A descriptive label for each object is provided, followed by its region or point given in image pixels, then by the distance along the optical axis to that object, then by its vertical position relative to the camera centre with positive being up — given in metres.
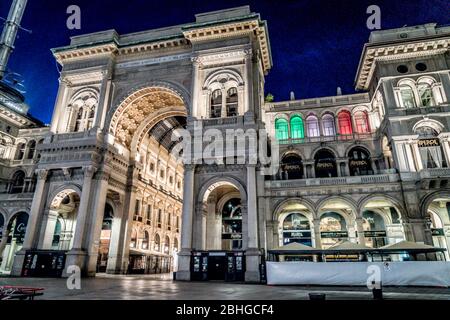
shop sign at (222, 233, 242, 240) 26.76 +2.32
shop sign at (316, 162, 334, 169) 32.26 +10.39
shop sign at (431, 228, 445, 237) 25.55 +2.54
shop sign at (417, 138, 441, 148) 25.77 +10.18
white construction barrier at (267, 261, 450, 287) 15.86 -0.59
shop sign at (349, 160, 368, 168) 31.60 +10.36
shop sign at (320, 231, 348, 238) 26.44 +2.46
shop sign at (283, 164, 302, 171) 33.06 +10.42
